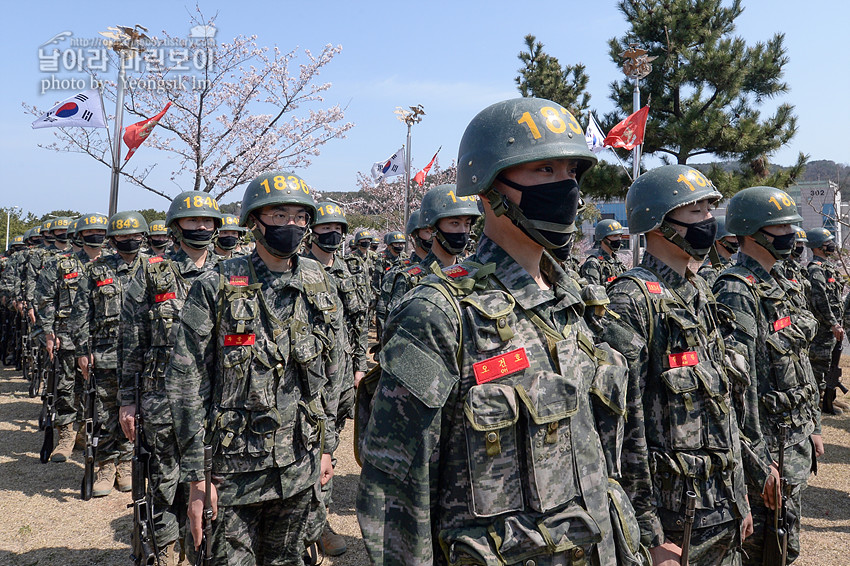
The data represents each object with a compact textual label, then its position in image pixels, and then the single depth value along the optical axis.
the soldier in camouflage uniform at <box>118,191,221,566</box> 5.26
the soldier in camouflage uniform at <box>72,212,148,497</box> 7.00
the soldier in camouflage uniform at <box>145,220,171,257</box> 7.96
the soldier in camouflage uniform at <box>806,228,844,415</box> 8.91
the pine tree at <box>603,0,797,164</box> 17.36
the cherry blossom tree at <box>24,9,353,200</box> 17.66
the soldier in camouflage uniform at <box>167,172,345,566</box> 3.40
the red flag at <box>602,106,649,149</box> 15.67
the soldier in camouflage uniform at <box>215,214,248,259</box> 8.99
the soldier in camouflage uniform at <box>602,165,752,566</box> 3.22
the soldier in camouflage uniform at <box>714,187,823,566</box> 4.16
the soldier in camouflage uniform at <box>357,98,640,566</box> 1.79
